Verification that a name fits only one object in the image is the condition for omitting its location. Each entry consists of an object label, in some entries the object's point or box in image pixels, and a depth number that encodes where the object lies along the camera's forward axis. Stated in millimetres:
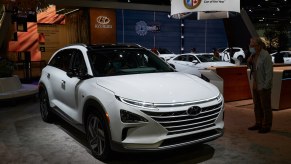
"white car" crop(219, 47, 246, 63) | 25094
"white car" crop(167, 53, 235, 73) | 14016
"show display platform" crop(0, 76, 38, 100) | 9219
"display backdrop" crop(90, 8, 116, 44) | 23078
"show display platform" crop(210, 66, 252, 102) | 9219
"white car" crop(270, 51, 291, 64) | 21134
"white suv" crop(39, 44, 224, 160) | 3984
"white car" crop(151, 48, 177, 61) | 22531
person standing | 5742
